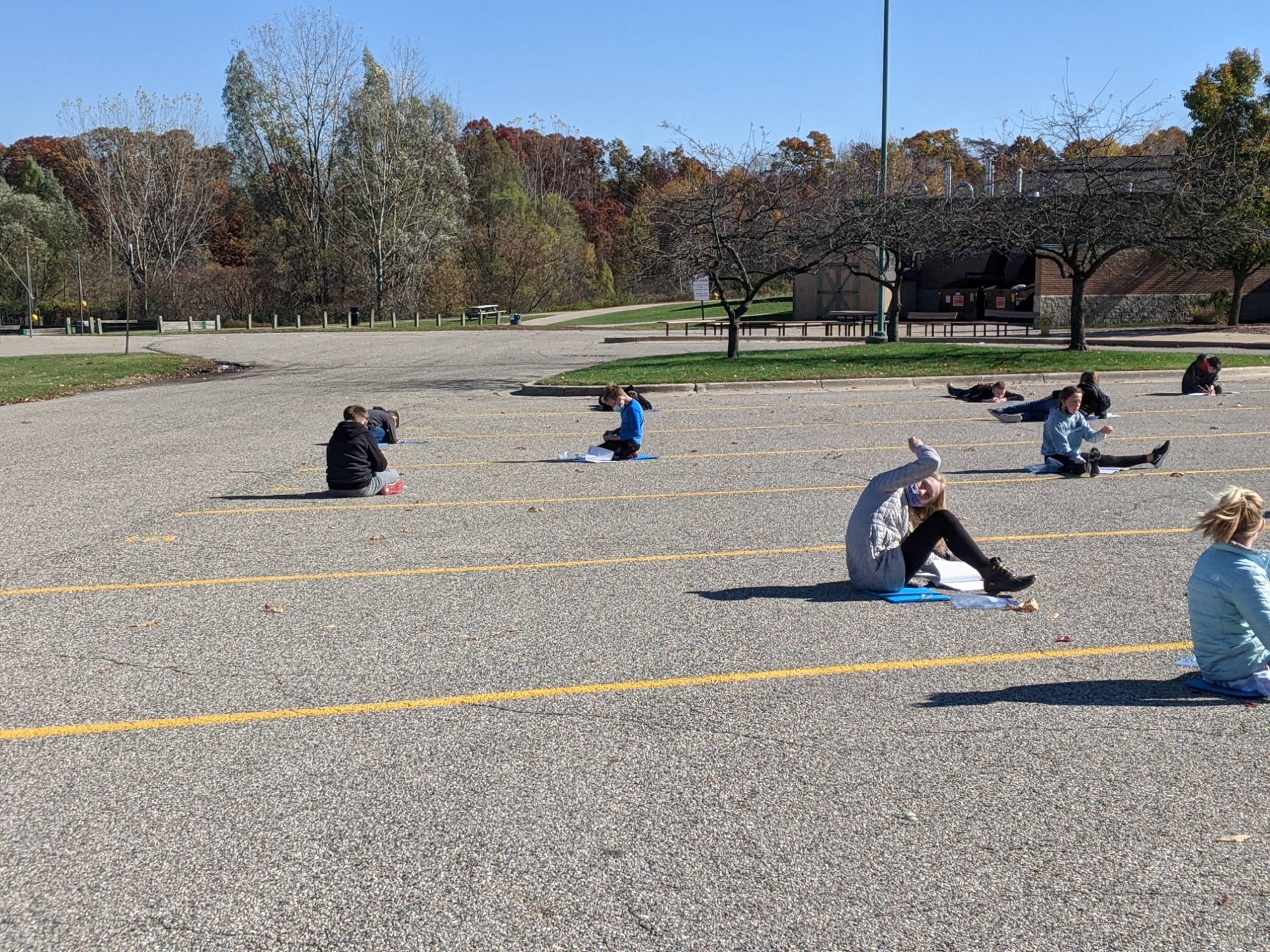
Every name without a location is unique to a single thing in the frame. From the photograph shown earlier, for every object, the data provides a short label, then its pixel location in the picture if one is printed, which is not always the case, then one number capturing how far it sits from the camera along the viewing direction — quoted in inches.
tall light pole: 1411.0
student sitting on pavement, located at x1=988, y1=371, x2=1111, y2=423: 665.0
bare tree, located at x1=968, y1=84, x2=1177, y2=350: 1079.0
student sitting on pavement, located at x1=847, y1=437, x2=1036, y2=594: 316.8
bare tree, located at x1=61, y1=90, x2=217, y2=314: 3036.4
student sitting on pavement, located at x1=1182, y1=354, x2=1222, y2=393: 854.5
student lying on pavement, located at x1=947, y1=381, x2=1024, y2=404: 813.2
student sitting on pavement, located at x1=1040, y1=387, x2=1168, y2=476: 515.8
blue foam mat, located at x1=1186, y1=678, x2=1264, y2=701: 240.7
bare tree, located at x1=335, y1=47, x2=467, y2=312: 2775.6
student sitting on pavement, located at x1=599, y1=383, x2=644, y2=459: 587.5
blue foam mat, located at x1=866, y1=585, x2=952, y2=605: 319.6
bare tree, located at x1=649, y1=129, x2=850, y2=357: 1174.3
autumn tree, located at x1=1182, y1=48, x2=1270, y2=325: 1112.2
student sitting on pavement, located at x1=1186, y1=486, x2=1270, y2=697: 234.7
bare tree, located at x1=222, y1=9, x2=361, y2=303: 2864.2
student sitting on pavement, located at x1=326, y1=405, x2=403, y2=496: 487.2
